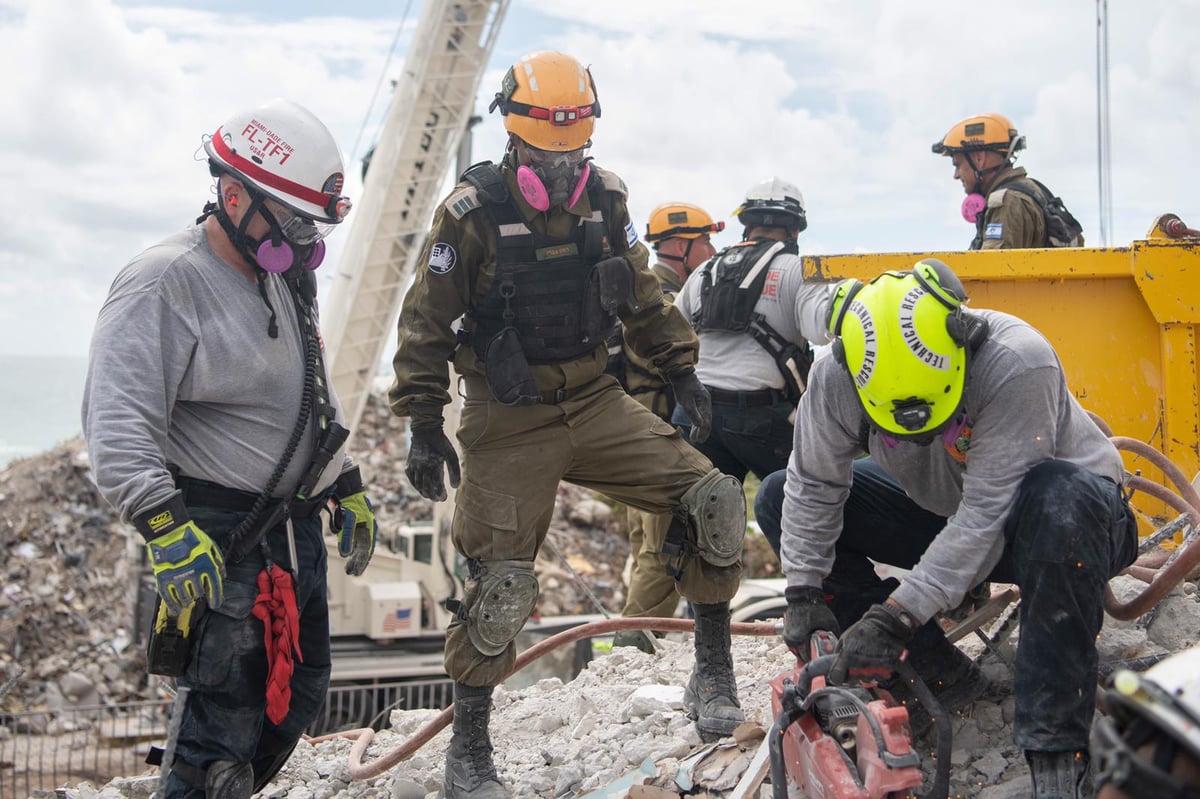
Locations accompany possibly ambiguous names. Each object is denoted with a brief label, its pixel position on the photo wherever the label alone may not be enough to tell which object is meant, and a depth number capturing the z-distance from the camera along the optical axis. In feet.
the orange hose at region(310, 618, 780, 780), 13.53
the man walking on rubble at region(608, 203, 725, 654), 17.78
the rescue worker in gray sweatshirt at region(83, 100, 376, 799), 9.49
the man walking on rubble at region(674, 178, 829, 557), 16.89
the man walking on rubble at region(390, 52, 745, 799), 11.80
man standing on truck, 19.44
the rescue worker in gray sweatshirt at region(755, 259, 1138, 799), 9.11
